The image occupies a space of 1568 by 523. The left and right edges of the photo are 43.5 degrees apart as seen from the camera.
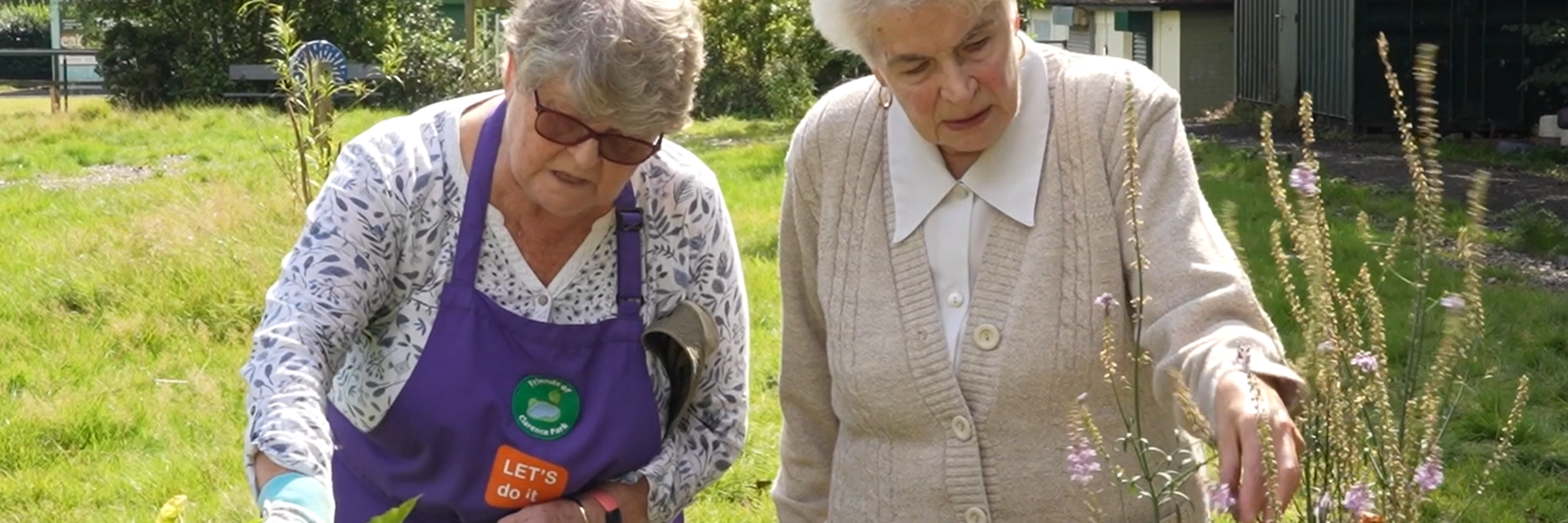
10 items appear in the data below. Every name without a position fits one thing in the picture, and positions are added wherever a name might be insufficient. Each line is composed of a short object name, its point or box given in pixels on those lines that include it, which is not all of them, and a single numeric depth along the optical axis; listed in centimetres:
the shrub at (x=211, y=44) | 2444
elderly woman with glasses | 247
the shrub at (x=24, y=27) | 4325
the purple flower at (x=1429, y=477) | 191
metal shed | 1723
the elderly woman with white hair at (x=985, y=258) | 242
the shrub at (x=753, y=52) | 2405
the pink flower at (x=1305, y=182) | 198
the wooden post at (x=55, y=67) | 2556
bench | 2278
